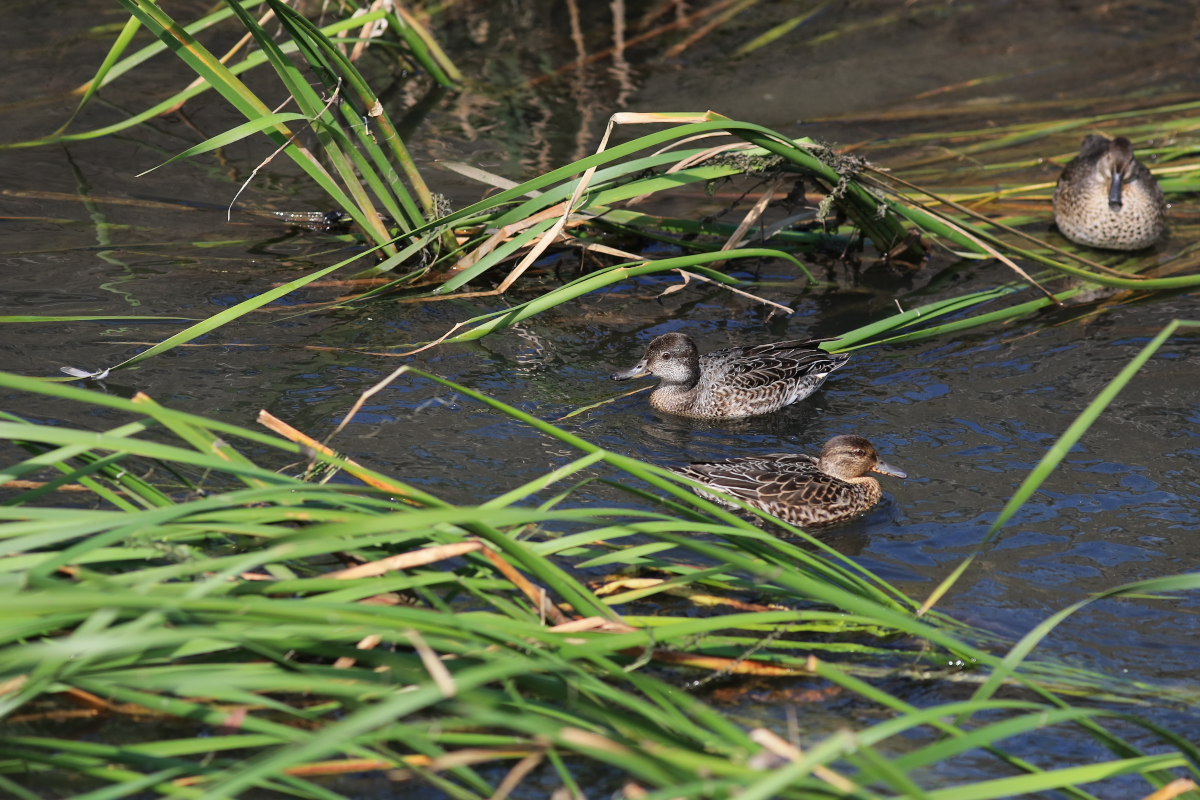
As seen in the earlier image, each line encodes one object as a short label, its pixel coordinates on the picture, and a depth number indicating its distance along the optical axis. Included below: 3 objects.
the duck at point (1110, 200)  16.34
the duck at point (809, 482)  11.35
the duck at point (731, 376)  13.59
